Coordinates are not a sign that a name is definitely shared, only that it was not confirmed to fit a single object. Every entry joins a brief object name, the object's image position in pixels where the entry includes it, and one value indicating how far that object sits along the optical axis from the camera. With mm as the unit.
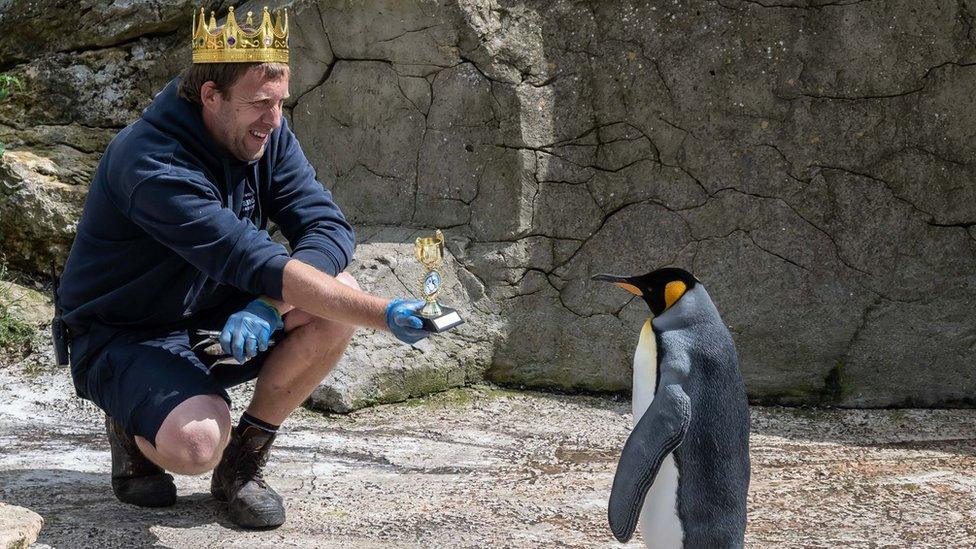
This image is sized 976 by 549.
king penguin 4773
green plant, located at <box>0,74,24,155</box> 8945
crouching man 5102
